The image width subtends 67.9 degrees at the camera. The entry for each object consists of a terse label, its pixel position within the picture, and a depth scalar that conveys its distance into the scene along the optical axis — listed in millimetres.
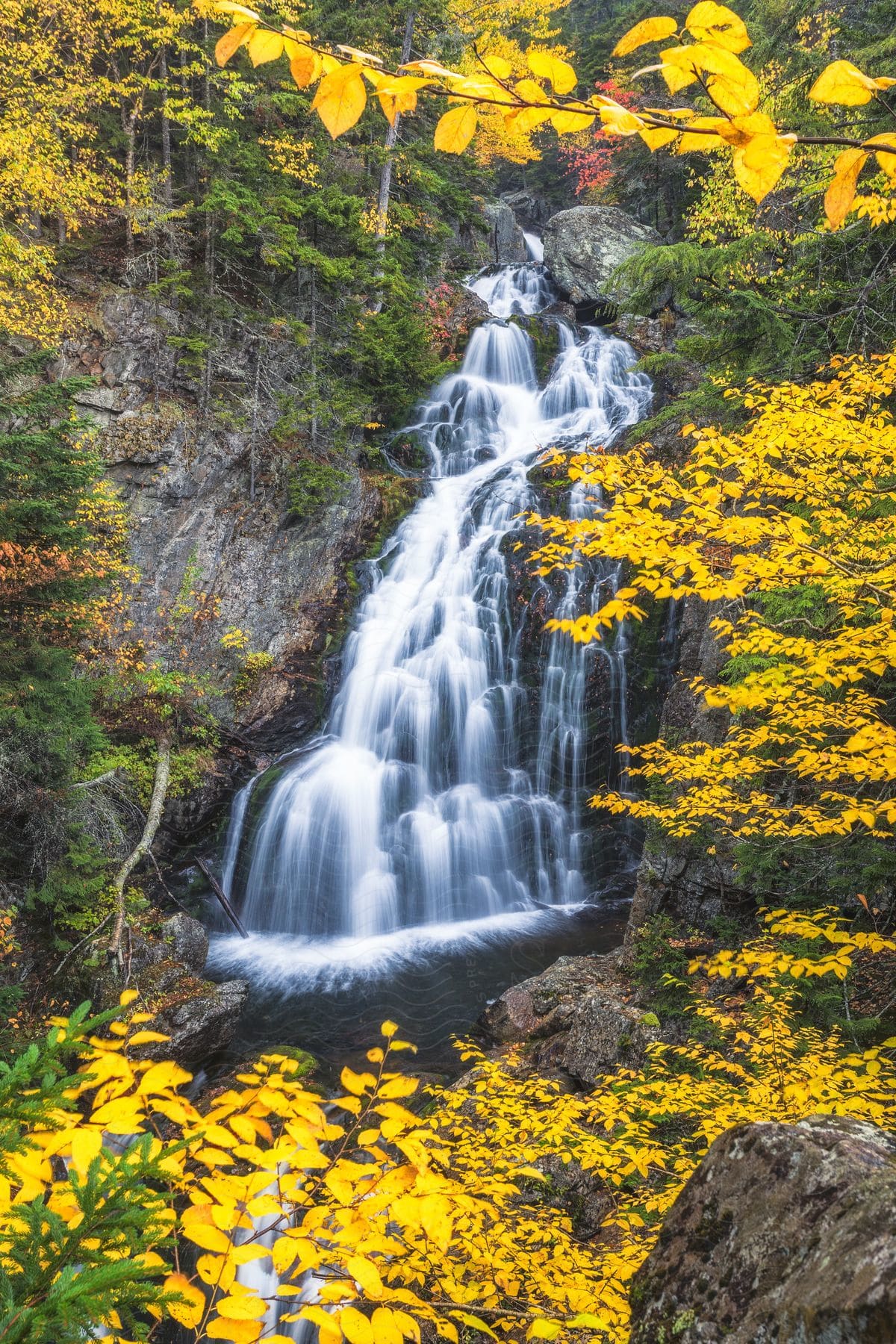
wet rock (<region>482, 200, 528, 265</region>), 26688
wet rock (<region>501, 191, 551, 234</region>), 30875
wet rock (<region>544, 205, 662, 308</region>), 22094
